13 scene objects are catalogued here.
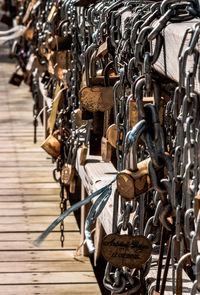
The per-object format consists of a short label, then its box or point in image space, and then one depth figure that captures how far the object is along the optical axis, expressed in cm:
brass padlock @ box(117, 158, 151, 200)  184
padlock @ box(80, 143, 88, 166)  353
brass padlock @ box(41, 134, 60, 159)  420
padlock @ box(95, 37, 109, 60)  281
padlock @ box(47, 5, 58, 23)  450
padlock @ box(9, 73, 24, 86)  804
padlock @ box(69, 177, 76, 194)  398
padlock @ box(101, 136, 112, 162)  305
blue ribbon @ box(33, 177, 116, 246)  190
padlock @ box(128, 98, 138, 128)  209
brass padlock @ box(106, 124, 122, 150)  264
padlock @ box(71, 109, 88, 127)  354
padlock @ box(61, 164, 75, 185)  394
